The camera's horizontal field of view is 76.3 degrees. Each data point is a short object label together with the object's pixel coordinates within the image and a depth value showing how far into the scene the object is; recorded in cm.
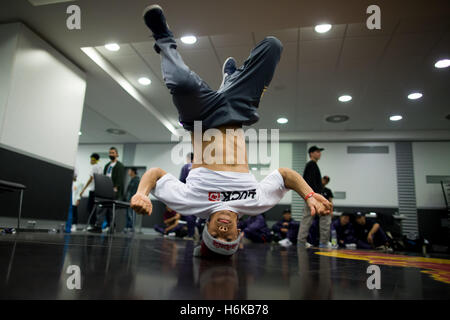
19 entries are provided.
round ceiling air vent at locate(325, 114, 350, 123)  790
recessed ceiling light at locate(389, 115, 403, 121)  776
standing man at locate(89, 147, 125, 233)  595
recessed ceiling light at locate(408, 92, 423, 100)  642
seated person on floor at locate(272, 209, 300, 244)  688
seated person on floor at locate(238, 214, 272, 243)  596
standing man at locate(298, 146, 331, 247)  509
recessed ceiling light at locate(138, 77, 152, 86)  642
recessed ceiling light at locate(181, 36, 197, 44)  481
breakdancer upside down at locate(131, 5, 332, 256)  143
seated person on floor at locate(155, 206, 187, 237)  664
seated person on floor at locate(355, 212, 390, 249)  634
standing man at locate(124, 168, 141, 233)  691
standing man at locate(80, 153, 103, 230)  617
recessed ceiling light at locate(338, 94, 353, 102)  672
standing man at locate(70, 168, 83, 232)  679
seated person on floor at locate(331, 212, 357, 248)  651
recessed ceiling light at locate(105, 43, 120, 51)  522
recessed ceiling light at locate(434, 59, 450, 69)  520
